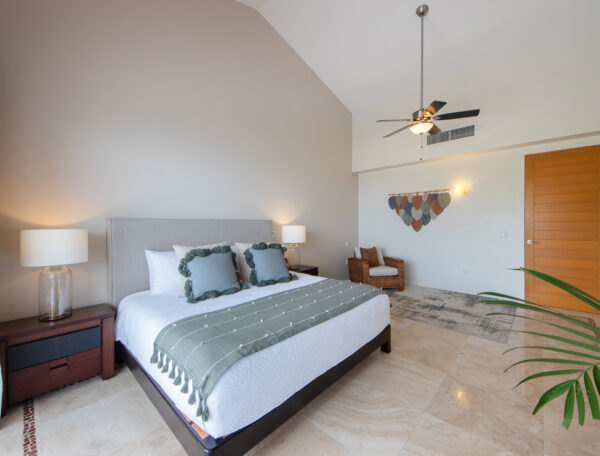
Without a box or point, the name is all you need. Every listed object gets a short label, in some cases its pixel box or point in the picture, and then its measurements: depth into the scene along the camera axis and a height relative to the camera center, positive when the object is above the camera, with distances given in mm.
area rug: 3337 -1251
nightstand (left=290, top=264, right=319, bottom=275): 4172 -704
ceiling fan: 3182 +1237
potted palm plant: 763 -477
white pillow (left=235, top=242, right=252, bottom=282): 3252 -513
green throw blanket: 1495 -698
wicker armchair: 4918 -974
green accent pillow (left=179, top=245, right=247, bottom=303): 2545 -485
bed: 1473 -875
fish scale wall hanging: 5066 +339
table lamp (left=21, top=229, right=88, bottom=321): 2127 -276
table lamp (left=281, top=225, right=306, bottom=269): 4164 -163
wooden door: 3807 +12
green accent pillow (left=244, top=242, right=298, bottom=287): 3074 -480
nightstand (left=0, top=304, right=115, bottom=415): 2004 -996
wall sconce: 4784 +594
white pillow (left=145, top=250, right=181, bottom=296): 2691 -493
